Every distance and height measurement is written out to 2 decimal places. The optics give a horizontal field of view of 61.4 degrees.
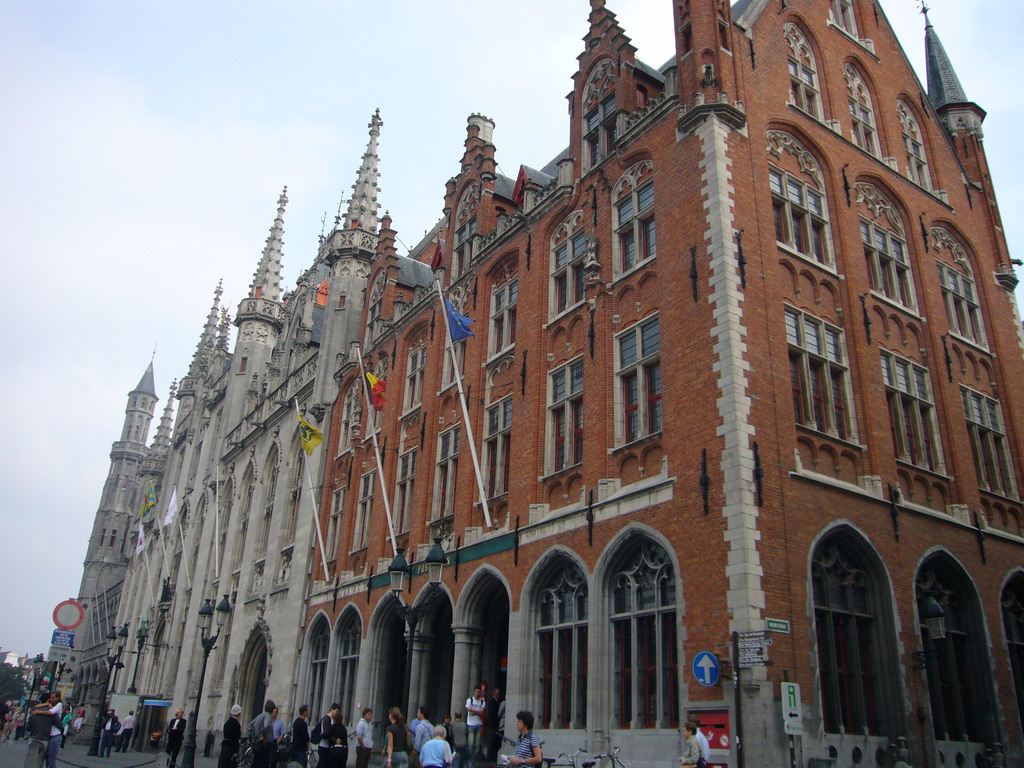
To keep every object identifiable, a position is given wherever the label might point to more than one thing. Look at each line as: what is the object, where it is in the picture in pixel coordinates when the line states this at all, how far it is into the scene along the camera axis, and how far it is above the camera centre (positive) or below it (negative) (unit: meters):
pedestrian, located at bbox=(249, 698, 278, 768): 14.79 -0.44
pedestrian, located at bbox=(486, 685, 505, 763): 18.50 -0.10
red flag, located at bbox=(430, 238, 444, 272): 28.44 +14.12
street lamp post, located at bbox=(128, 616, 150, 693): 39.42 +3.18
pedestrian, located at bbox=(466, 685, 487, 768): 17.55 +0.01
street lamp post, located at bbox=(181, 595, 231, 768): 20.48 +1.83
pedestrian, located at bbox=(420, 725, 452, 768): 12.00 -0.49
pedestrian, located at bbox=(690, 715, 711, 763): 12.77 -0.23
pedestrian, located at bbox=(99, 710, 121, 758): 30.31 -0.96
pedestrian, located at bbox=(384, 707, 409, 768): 13.79 -0.40
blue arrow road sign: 13.41 +0.82
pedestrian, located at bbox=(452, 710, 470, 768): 17.06 -0.45
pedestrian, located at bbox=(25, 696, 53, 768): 13.95 -0.51
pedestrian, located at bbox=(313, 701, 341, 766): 14.02 -0.43
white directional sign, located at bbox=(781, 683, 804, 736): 12.17 +0.22
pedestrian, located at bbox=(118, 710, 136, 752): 34.50 -0.91
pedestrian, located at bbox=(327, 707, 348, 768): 13.69 -0.49
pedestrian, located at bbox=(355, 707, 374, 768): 14.84 -0.43
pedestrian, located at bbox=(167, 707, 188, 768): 22.11 -0.74
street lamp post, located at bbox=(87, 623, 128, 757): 29.61 -0.18
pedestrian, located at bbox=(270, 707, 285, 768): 15.69 -0.41
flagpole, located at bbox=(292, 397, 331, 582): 28.41 +6.14
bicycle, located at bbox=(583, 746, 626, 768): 14.70 -0.59
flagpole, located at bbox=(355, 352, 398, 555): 24.33 +6.05
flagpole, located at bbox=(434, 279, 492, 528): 20.36 +6.46
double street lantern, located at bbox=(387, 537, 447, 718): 17.39 +2.71
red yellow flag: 26.57 +9.36
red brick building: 14.95 +5.95
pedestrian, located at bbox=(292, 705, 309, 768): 14.98 -0.47
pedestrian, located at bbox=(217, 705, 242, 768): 15.22 -0.55
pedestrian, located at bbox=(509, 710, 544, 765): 11.88 -0.33
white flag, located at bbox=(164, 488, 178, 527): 39.72 +8.51
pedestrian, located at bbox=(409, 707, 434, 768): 13.91 -0.26
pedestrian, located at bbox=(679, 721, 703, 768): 12.10 -0.34
